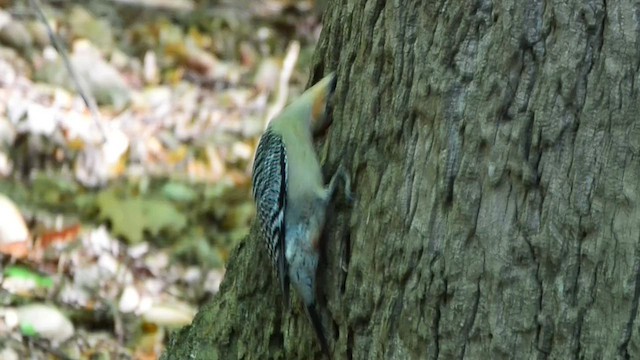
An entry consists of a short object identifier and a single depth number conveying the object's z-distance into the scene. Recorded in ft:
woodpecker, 22.07
